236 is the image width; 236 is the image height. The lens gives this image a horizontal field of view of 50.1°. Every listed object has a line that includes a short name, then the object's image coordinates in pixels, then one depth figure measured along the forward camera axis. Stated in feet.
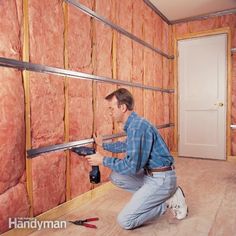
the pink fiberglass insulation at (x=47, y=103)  6.77
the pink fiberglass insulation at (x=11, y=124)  5.91
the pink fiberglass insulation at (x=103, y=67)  9.36
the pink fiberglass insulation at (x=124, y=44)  10.89
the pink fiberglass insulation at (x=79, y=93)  8.15
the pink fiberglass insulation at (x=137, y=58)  12.33
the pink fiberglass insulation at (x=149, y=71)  13.64
